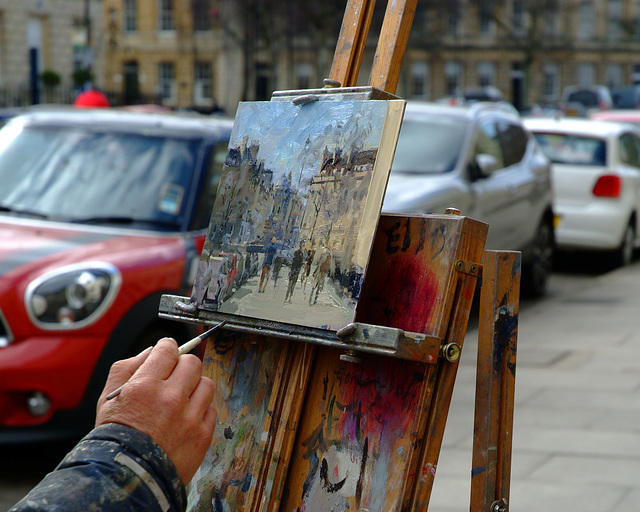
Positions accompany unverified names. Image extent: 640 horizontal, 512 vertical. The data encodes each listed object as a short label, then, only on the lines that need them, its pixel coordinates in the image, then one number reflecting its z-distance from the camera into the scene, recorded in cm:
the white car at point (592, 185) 1002
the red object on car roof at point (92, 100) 1027
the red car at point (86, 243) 404
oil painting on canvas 188
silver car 713
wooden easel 188
